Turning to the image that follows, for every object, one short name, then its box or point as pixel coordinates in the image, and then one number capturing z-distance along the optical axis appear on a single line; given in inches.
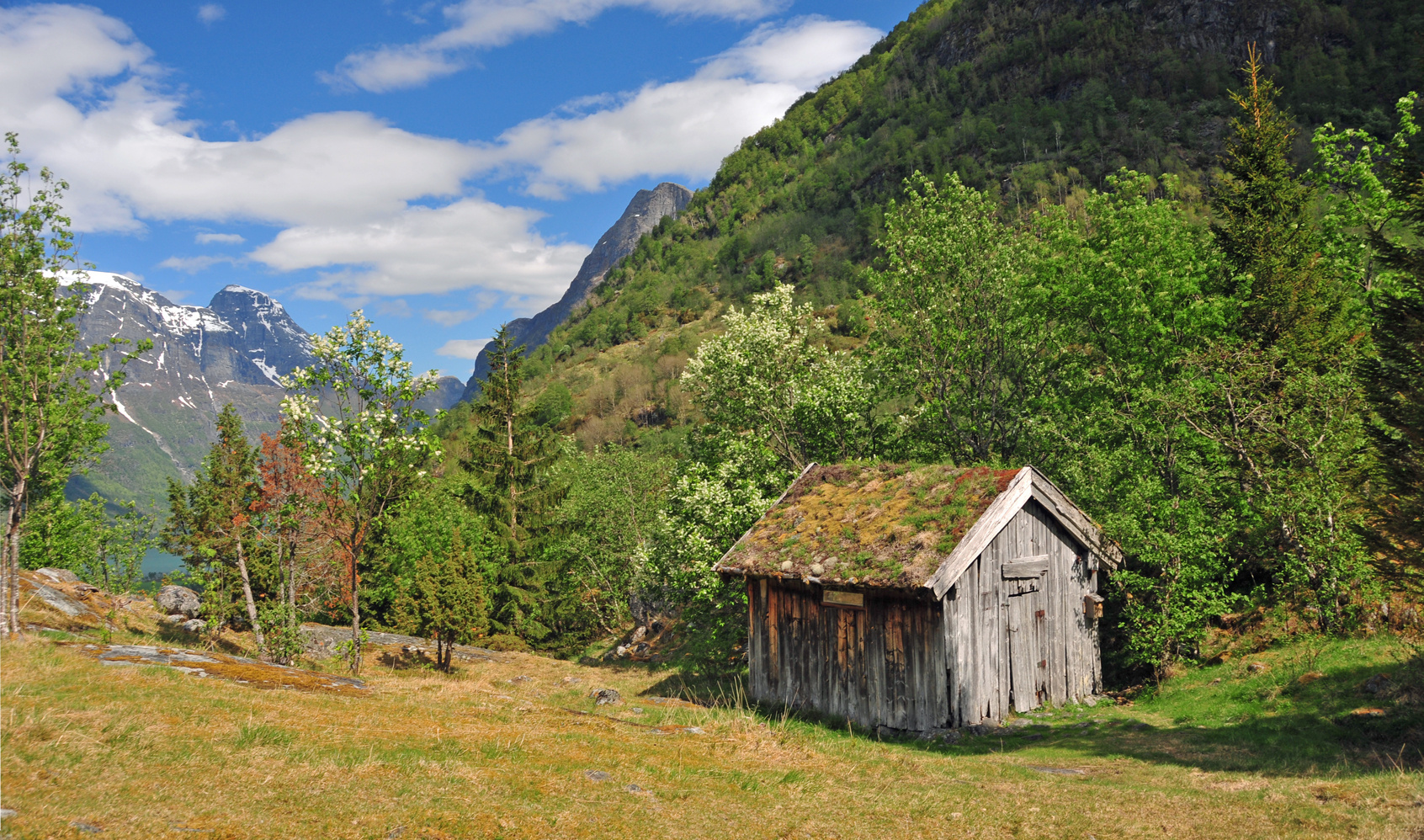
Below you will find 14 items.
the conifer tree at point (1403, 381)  424.5
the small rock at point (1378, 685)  499.2
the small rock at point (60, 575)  999.6
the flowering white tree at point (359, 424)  646.5
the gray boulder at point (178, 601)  1235.2
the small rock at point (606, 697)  595.6
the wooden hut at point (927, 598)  579.8
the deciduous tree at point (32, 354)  531.2
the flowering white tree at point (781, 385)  896.9
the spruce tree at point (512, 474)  1503.4
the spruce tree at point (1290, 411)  610.5
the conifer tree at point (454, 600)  950.4
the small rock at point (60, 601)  801.6
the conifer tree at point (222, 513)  1147.9
